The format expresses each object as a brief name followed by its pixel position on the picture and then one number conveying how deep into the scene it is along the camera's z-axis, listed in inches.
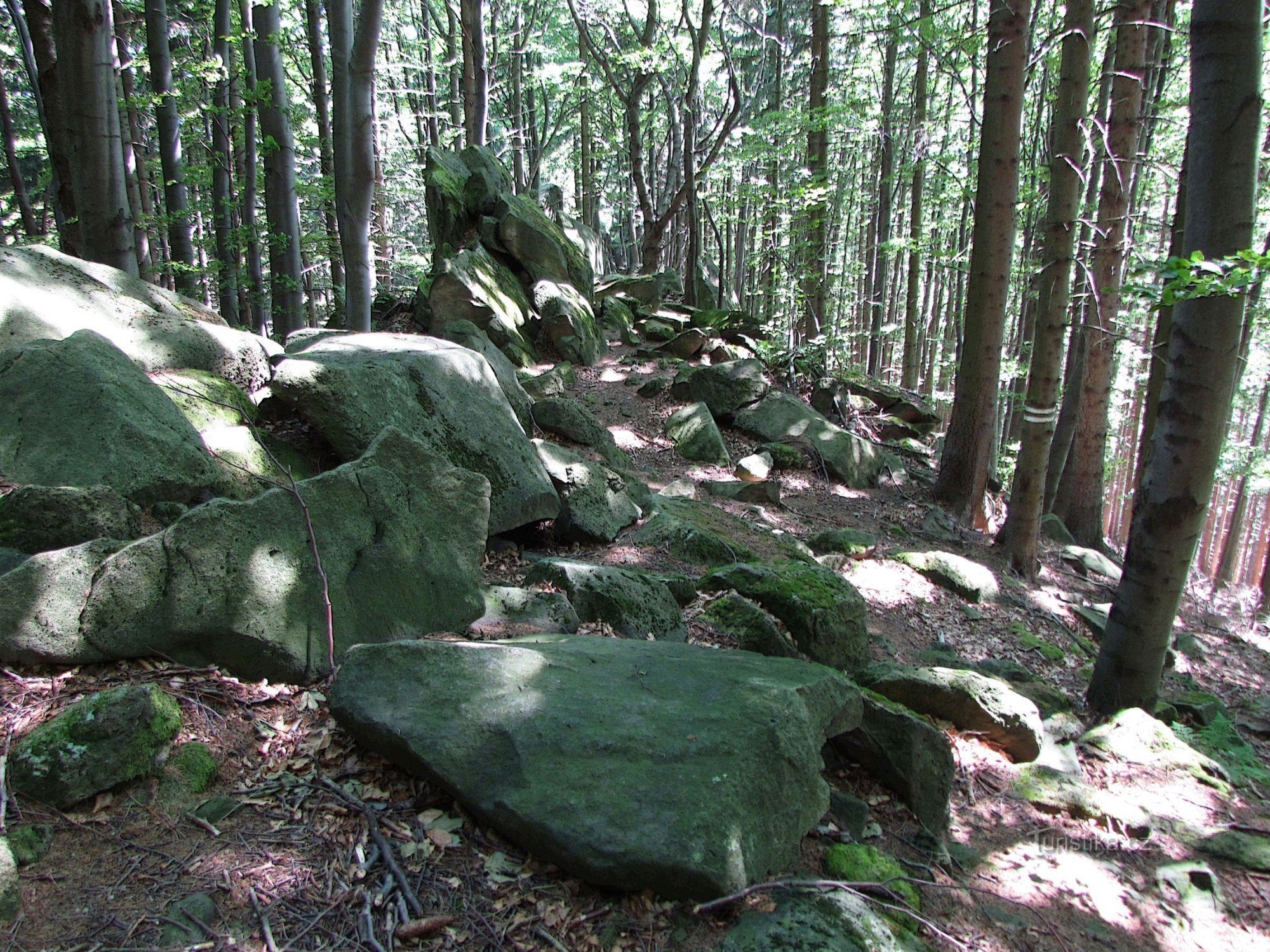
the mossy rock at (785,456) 410.3
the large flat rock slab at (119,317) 173.5
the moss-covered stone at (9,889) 72.7
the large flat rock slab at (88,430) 137.7
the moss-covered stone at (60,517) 118.5
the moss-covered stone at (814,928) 87.7
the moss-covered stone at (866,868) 112.6
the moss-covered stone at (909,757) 145.5
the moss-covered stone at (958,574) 300.2
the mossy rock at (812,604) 197.9
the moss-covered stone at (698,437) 394.3
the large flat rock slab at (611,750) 90.7
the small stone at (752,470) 386.6
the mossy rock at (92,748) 88.0
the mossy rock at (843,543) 306.5
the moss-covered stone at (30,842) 80.7
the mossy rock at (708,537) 242.7
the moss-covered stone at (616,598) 176.6
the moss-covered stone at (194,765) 98.8
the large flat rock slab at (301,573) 110.7
